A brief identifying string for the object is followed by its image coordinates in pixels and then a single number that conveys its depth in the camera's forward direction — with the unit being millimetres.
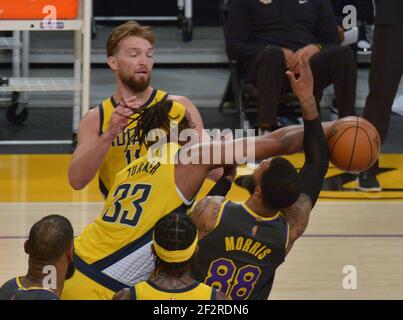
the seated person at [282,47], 17578
